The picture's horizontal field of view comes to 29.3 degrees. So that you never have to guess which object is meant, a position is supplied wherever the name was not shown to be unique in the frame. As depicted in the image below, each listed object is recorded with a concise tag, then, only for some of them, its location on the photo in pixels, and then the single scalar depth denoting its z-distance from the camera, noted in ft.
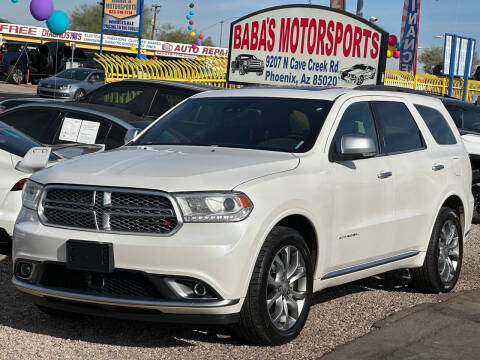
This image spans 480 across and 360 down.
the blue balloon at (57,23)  84.17
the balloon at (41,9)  80.07
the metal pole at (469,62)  108.78
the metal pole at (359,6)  81.15
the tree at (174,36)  367.25
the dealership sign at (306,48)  49.60
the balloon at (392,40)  96.37
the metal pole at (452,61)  105.19
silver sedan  116.06
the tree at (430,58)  381.40
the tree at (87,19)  344.08
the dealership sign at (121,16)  108.37
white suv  17.25
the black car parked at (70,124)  34.68
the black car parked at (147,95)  42.60
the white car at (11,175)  25.67
